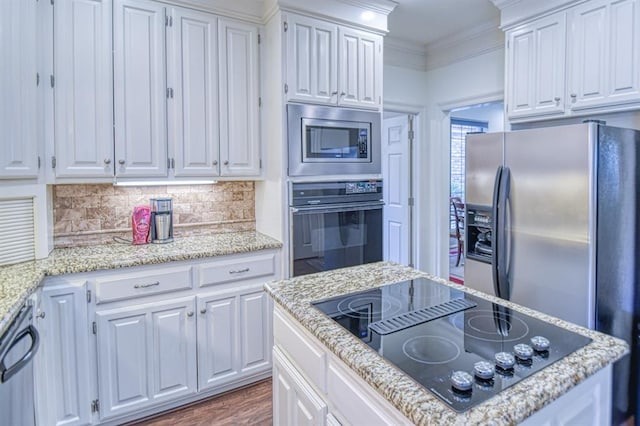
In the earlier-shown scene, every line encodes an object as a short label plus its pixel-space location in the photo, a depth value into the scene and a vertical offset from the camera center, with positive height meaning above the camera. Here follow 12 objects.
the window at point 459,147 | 6.95 +0.88
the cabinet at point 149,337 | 2.03 -0.82
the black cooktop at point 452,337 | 0.91 -0.43
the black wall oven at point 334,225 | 2.68 -0.21
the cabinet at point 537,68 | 2.62 +0.91
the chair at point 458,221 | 5.93 -0.42
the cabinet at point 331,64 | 2.64 +0.97
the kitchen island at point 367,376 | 0.83 -0.45
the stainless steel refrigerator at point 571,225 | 1.93 -0.17
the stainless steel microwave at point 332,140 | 2.66 +0.41
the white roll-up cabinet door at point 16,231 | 2.05 -0.18
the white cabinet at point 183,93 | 2.40 +0.70
